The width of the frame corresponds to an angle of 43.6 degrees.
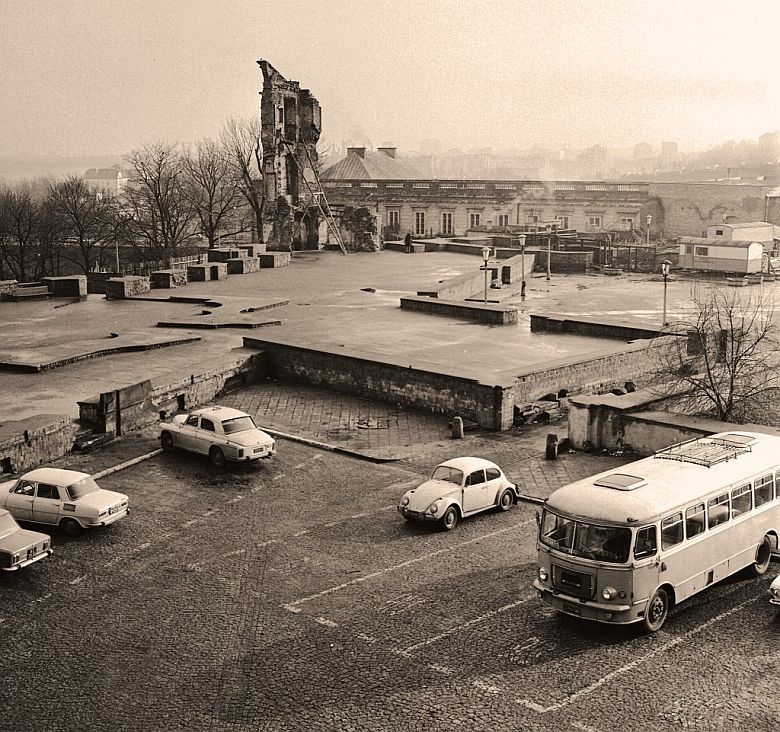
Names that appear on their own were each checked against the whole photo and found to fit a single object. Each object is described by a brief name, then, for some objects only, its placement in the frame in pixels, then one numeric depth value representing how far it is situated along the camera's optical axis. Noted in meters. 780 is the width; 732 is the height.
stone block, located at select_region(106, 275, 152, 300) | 39.47
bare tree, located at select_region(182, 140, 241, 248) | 62.00
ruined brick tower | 55.66
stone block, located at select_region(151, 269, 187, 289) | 42.12
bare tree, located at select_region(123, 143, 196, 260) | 57.72
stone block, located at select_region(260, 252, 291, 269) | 49.65
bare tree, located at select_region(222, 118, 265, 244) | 62.03
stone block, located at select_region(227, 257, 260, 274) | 47.25
